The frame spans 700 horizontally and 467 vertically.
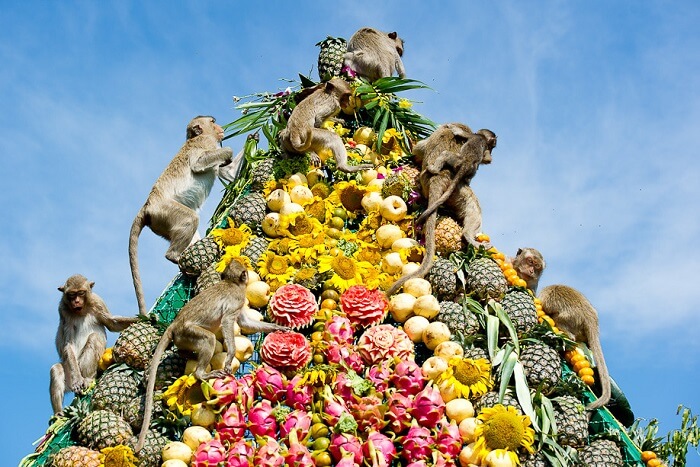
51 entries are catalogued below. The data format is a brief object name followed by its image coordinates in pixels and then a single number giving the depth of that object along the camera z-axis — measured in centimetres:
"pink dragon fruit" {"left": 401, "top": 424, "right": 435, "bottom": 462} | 854
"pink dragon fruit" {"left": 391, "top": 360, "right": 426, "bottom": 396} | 891
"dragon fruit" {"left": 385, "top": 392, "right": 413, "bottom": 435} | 873
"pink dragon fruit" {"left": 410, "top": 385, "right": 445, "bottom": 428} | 870
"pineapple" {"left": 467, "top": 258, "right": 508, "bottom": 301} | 971
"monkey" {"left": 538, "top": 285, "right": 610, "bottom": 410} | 1052
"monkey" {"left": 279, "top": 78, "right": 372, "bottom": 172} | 1116
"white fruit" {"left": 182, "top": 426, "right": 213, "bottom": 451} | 861
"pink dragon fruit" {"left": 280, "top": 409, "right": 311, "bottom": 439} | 862
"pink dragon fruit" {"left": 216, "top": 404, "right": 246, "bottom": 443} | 866
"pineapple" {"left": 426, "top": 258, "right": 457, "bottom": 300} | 975
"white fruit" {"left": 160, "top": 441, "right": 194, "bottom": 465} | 848
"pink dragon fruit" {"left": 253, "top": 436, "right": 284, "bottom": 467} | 834
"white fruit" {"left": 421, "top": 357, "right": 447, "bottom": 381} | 901
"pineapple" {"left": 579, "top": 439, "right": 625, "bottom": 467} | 864
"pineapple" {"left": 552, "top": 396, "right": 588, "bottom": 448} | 881
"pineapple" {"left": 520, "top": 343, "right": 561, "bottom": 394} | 910
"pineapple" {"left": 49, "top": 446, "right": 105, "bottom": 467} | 837
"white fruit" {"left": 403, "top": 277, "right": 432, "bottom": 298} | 965
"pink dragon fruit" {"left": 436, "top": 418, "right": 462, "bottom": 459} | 858
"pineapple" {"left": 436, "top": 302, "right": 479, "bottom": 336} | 941
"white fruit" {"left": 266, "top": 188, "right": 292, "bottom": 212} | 1058
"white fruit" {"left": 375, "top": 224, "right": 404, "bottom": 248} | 1032
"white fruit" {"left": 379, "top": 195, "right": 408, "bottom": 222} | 1050
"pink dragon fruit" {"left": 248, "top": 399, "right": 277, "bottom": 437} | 867
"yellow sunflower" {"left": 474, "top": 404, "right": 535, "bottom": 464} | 845
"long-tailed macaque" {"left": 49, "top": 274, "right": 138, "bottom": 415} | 1034
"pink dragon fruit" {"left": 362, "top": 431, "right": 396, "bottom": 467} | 836
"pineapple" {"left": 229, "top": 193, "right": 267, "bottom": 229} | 1052
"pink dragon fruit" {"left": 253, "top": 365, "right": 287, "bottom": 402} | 893
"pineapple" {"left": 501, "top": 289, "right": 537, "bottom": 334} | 952
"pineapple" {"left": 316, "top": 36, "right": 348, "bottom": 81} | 1266
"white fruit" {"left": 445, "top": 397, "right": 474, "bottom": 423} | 877
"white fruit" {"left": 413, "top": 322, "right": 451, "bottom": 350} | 924
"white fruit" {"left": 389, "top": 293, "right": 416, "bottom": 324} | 957
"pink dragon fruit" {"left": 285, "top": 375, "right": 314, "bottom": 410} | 889
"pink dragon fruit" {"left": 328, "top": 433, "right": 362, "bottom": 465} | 838
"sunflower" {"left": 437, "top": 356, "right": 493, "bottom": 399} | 889
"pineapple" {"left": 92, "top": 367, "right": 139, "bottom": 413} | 897
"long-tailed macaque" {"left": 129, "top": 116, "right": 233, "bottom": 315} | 1129
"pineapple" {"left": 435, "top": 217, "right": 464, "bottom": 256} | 1021
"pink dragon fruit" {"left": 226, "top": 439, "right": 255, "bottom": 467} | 840
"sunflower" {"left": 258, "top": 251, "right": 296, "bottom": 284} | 999
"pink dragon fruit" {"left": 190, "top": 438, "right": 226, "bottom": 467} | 842
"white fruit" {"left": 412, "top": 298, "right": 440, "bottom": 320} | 947
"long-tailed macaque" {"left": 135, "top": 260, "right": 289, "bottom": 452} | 895
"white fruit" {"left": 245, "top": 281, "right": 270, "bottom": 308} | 980
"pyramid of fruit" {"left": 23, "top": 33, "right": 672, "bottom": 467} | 858
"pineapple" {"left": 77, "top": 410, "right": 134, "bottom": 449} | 860
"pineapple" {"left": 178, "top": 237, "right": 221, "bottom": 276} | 1018
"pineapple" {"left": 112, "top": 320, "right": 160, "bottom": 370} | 927
